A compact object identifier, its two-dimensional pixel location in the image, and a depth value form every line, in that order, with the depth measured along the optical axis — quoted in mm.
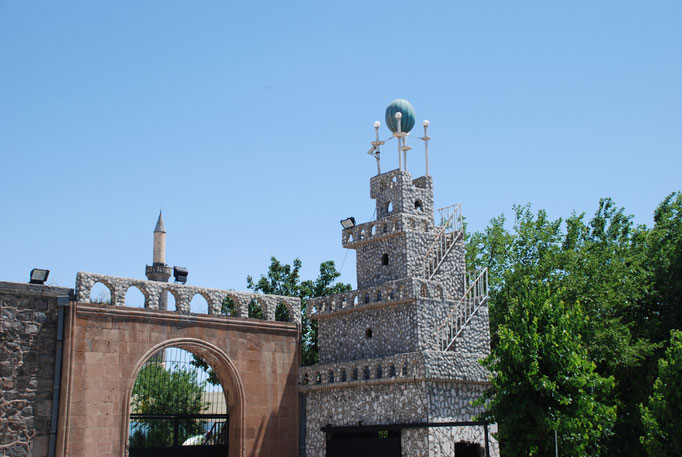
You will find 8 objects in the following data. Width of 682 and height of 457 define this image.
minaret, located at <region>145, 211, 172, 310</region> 36469
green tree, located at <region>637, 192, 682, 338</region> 27266
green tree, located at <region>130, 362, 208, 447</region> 30859
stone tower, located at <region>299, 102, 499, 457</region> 19609
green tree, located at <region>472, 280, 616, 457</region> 17547
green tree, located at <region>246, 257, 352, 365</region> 31016
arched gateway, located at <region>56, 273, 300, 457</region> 18562
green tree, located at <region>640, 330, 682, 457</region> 19562
